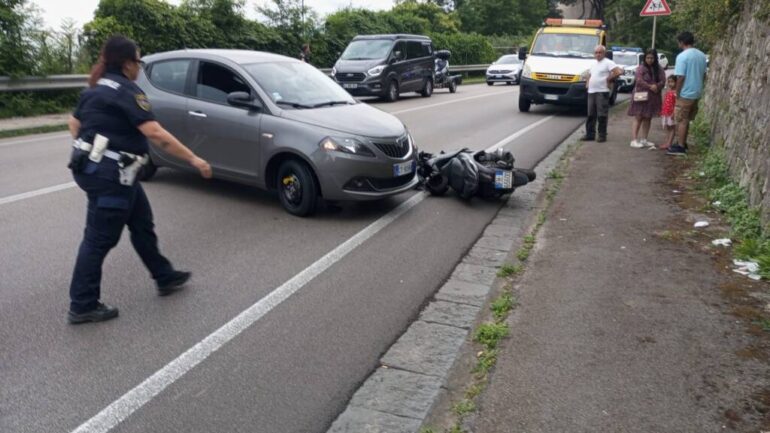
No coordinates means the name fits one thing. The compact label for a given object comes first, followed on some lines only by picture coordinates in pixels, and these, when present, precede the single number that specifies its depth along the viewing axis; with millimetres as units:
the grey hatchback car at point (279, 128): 7531
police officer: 4699
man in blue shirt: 11172
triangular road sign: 19156
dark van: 22312
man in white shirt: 13047
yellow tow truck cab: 17719
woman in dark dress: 12188
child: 12072
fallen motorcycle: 8461
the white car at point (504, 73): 34688
